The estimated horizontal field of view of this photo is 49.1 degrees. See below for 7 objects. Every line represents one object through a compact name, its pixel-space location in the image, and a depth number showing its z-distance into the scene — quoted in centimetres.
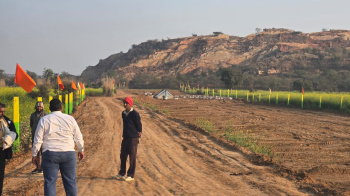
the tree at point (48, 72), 6395
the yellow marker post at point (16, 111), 1035
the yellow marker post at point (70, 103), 2229
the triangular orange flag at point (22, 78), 1082
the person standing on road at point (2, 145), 580
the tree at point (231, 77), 5112
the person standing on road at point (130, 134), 795
